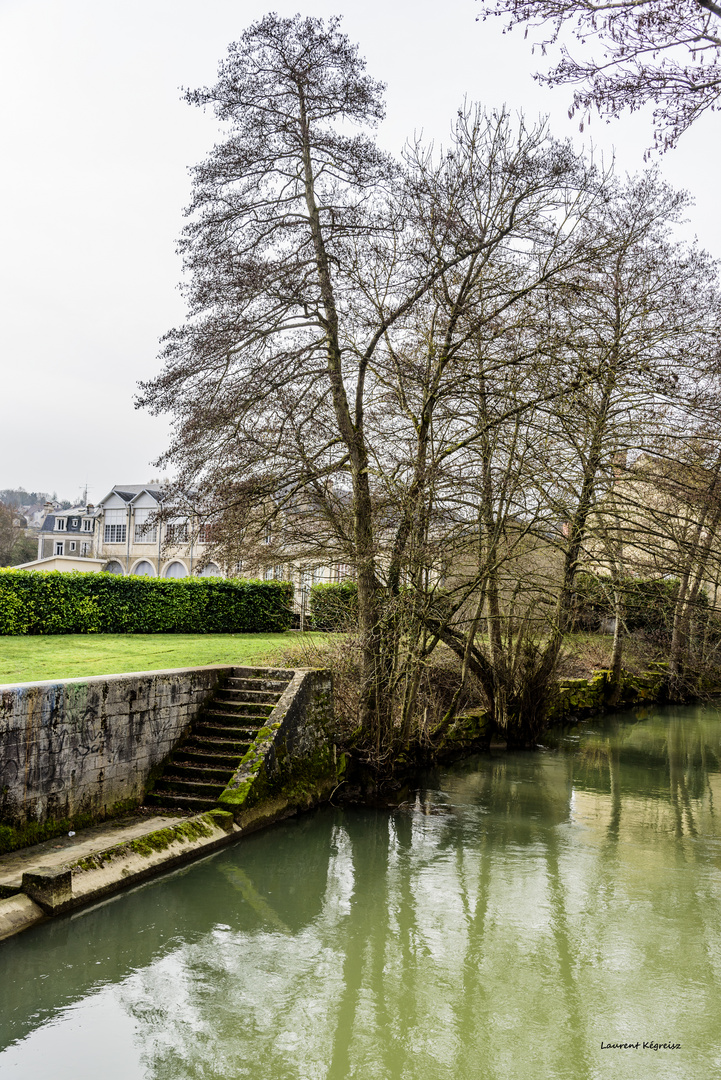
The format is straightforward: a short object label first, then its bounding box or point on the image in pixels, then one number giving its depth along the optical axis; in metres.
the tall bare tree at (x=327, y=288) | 12.36
